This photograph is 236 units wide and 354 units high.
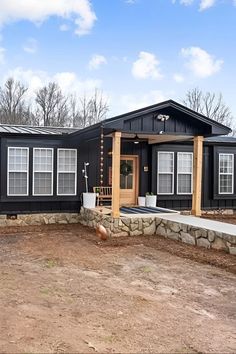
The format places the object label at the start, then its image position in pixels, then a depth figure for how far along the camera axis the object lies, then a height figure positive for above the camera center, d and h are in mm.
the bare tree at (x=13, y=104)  28172 +5805
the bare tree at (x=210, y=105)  34875 +6986
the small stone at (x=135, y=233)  9180 -1351
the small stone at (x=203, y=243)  7498 -1299
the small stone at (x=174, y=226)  8461 -1106
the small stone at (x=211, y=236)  7380 -1124
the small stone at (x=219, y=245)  7031 -1257
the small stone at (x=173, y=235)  8511 -1317
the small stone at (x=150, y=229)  9316 -1281
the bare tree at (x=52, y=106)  29938 +5883
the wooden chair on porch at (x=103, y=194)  11164 -497
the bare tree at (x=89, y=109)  31484 +5912
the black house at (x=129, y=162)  9333 +481
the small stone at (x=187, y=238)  7988 -1291
